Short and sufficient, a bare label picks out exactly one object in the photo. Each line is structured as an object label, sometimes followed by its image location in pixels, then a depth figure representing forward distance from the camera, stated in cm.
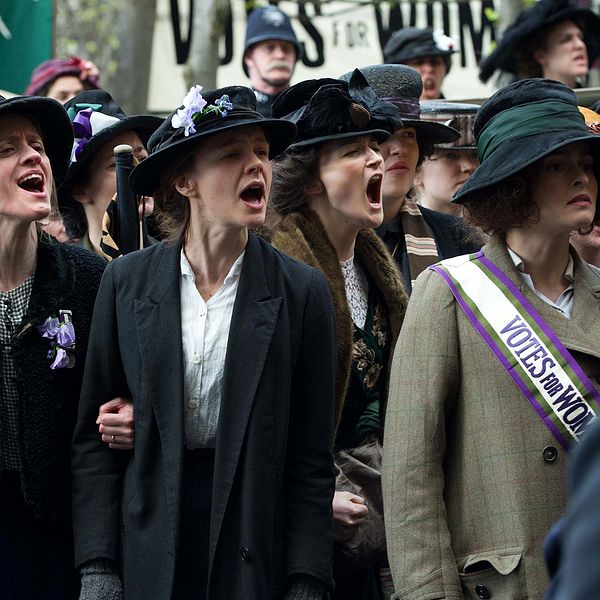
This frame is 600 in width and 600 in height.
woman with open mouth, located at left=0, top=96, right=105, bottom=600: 786
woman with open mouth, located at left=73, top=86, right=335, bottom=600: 727
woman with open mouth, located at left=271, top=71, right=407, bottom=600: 894
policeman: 1661
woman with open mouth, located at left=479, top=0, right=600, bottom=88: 1505
